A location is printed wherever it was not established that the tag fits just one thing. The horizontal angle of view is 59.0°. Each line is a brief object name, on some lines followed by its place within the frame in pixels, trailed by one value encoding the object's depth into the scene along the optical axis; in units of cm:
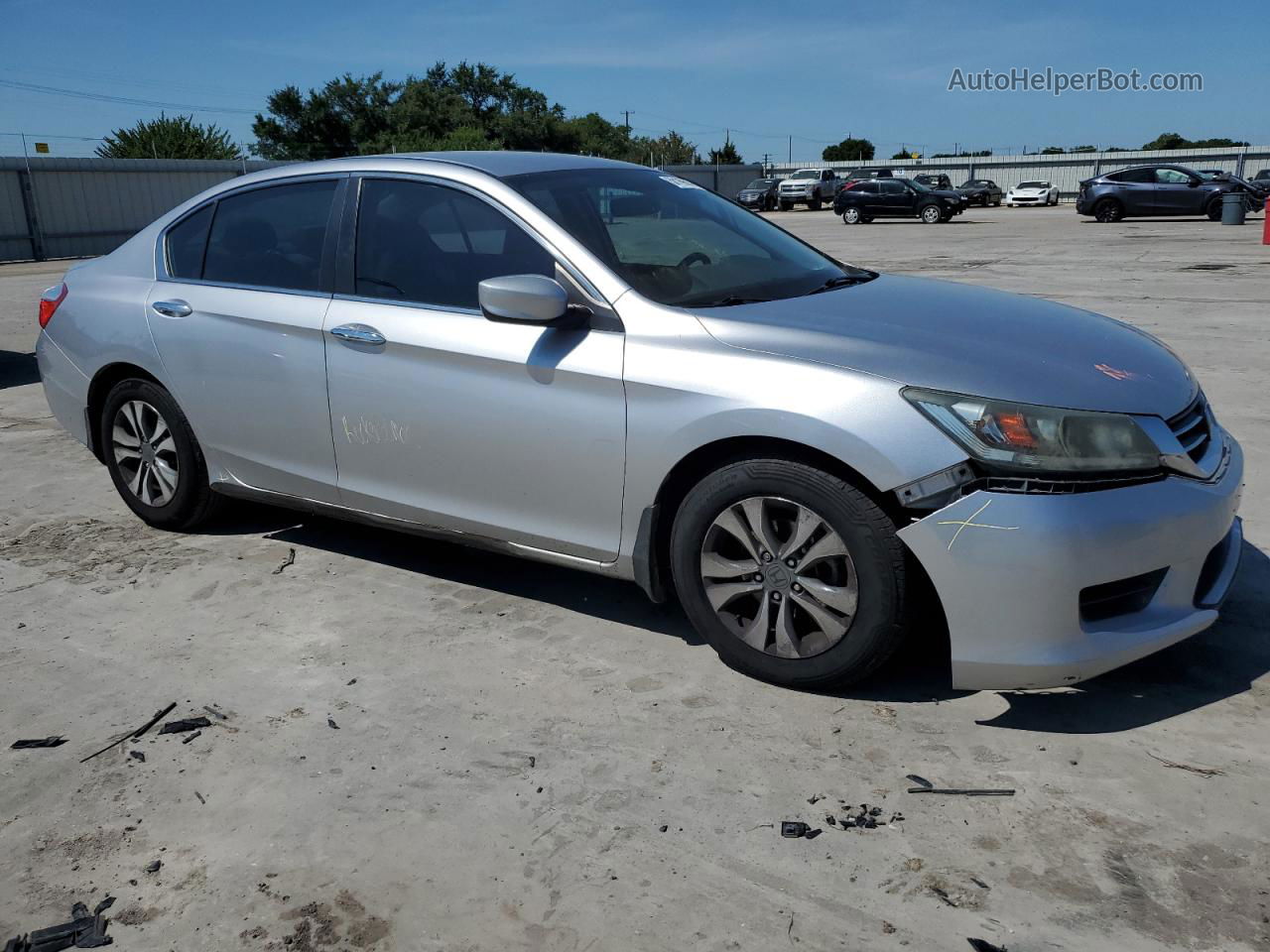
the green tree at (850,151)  9750
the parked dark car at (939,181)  4294
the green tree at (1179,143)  8572
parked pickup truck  4884
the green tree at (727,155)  8688
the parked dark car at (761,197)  4856
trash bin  2748
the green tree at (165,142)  4622
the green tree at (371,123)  6588
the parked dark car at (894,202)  3466
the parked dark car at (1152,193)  2970
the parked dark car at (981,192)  4672
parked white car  4541
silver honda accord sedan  310
